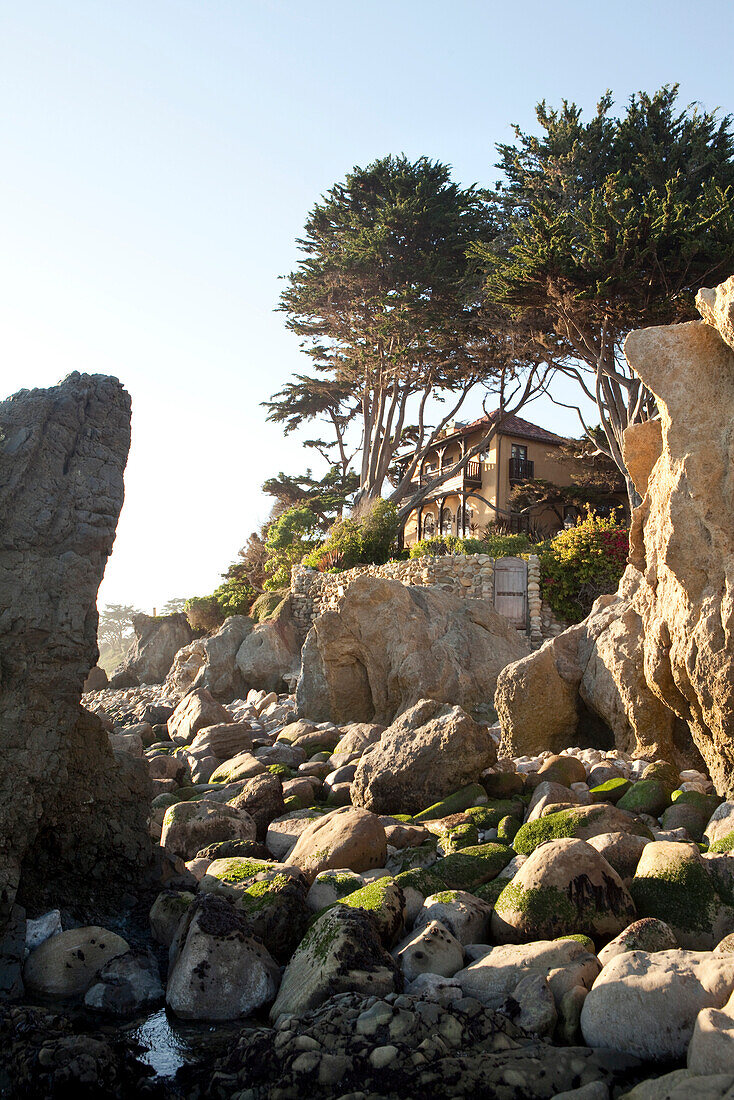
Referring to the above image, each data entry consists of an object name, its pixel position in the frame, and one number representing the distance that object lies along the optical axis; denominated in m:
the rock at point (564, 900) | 5.41
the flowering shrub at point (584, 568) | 19.84
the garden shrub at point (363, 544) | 23.70
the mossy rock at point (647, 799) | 7.71
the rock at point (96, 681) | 27.69
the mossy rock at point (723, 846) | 6.30
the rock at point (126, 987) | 5.19
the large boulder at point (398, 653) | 13.55
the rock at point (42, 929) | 5.69
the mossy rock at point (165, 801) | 9.70
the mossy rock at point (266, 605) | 23.64
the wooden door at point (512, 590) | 20.20
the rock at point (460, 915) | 5.68
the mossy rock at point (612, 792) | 8.11
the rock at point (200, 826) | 7.89
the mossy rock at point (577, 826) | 6.84
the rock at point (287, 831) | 7.89
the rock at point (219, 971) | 5.12
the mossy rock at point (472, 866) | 6.56
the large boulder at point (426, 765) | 8.77
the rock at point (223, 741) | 12.78
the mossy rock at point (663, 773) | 8.50
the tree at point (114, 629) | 68.09
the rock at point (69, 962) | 5.33
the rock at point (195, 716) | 14.38
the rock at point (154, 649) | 27.50
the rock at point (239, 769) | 10.59
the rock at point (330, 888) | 6.34
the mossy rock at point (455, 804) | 8.35
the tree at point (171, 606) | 45.46
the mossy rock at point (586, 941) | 5.03
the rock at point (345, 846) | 6.94
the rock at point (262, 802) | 8.65
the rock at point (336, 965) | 4.80
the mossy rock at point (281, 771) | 10.66
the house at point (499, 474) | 33.84
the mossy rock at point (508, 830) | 7.50
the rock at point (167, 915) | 6.11
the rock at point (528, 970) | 4.68
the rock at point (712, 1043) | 3.63
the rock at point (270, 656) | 20.88
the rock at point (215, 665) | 21.19
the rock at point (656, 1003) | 4.08
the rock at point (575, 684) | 9.72
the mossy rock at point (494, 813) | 7.90
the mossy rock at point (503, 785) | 8.77
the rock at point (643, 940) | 4.93
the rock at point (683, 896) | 5.36
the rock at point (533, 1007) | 4.37
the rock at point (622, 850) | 6.19
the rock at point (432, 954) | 5.19
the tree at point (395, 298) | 25.78
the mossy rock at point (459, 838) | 7.34
